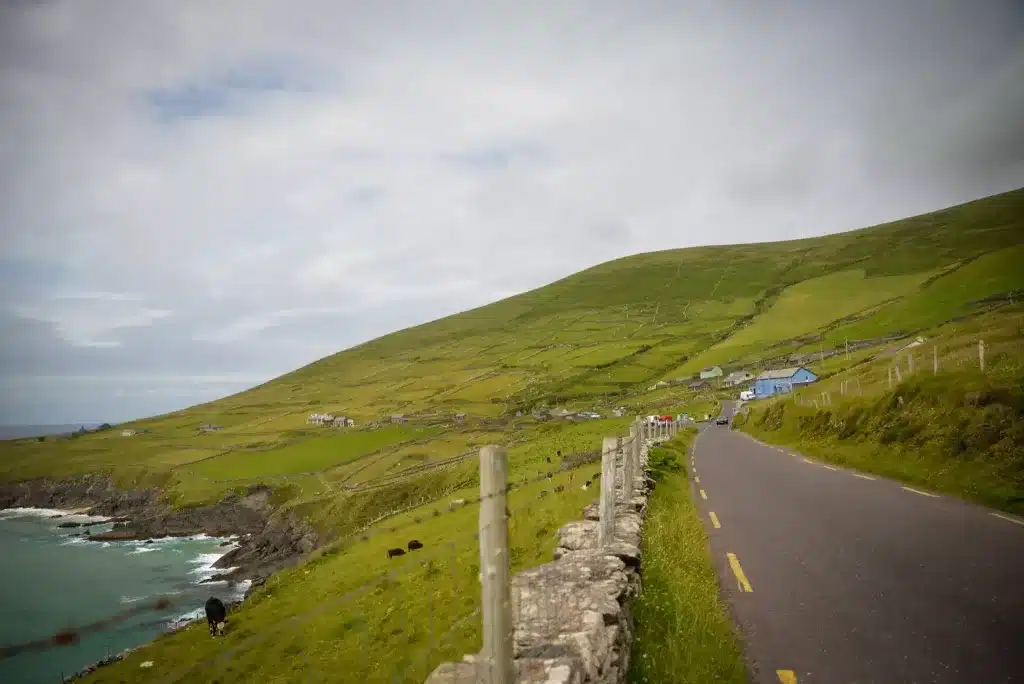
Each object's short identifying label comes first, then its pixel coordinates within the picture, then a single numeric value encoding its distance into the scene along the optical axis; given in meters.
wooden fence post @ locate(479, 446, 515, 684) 5.50
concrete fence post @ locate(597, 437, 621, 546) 11.58
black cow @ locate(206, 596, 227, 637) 21.59
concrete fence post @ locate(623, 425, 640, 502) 16.36
